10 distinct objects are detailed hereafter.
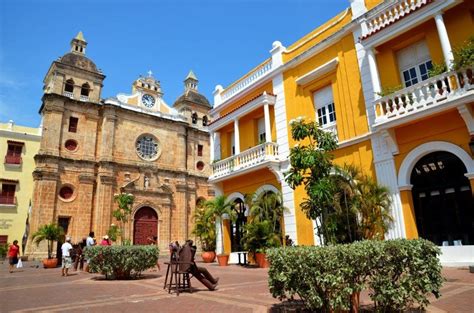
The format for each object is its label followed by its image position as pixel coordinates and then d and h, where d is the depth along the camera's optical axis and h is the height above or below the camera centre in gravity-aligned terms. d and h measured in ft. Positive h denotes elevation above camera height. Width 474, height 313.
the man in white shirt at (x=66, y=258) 41.60 -1.02
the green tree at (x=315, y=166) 22.03 +5.02
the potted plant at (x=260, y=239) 42.57 +0.36
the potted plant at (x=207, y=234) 58.59 +1.67
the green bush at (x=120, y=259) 33.83 -1.19
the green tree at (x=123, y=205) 74.90 +9.59
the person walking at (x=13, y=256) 49.45 -0.56
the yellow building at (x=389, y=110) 29.96 +13.50
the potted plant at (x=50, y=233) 61.38 +3.22
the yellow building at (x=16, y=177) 84.79 +19.79
